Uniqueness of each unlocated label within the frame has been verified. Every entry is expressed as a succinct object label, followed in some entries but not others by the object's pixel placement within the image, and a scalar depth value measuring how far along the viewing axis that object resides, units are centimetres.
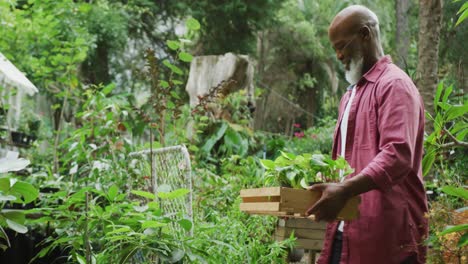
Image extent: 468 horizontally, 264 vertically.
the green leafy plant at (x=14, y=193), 321
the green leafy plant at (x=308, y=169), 214
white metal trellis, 395
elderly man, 201
